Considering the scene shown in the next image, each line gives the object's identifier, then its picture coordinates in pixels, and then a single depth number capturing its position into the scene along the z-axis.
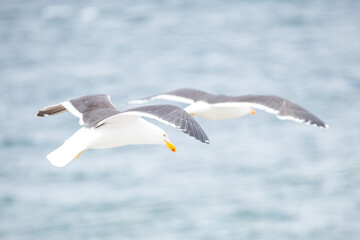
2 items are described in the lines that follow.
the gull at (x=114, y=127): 15.27
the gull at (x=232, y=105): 18.78
